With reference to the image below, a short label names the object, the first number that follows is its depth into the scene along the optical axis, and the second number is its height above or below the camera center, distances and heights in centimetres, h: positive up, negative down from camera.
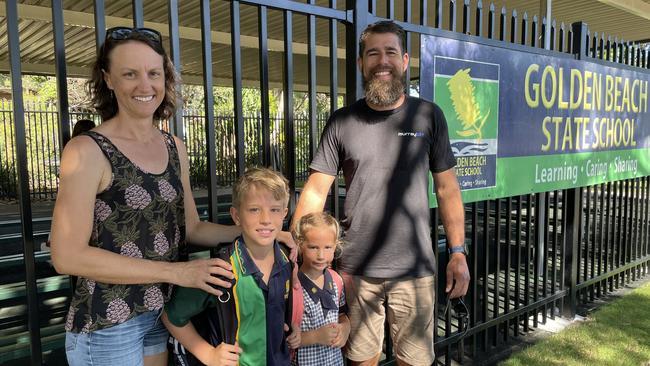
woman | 147 -22
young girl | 213 -67
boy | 169 -53
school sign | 322 +25
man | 236 -24
